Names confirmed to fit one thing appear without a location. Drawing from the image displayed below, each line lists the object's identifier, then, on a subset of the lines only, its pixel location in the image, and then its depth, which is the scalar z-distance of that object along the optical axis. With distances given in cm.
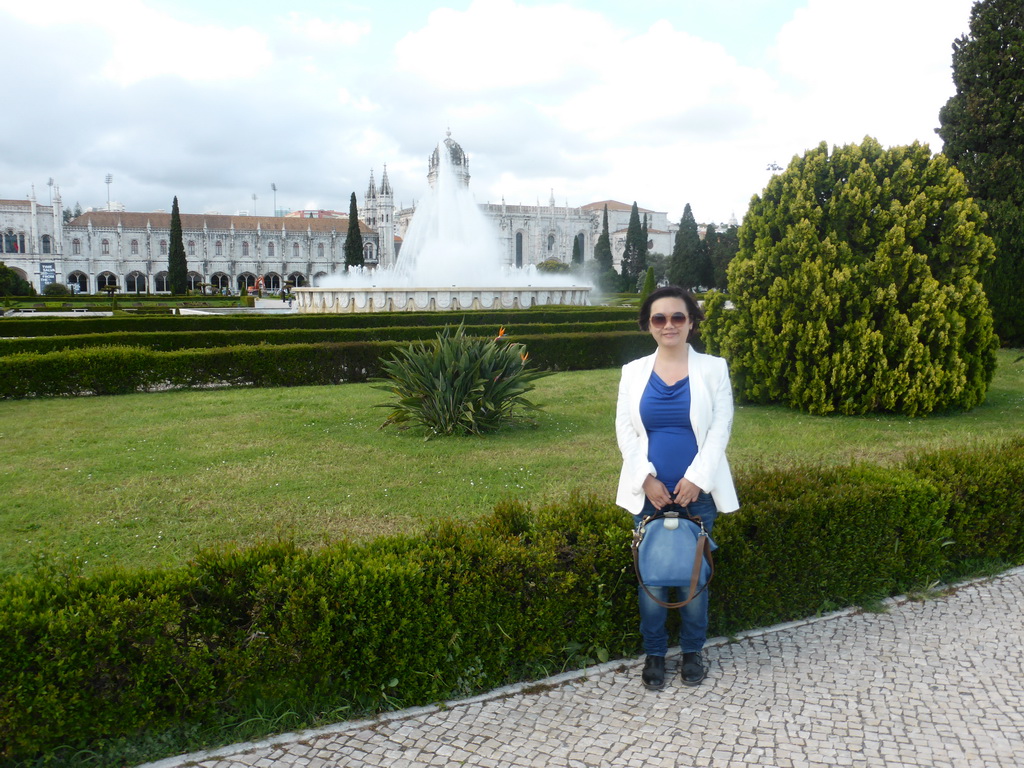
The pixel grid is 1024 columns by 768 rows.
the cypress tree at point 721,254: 4553
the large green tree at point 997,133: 1312
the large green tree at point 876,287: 769
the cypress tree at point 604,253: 6388
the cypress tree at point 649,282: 3462
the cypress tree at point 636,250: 5975
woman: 282
